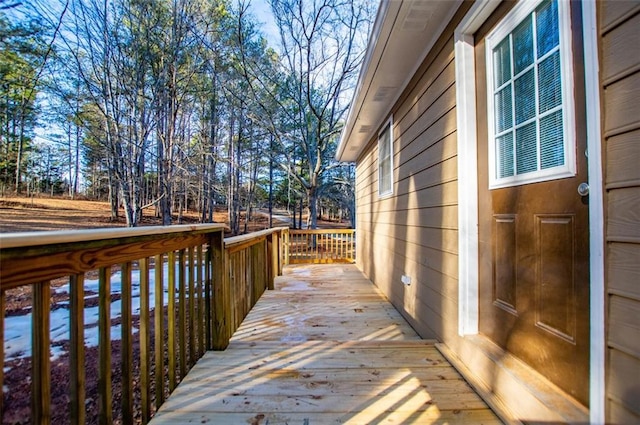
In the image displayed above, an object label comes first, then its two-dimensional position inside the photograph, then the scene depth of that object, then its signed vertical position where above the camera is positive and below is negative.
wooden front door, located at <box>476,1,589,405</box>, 1.23 +0.11
